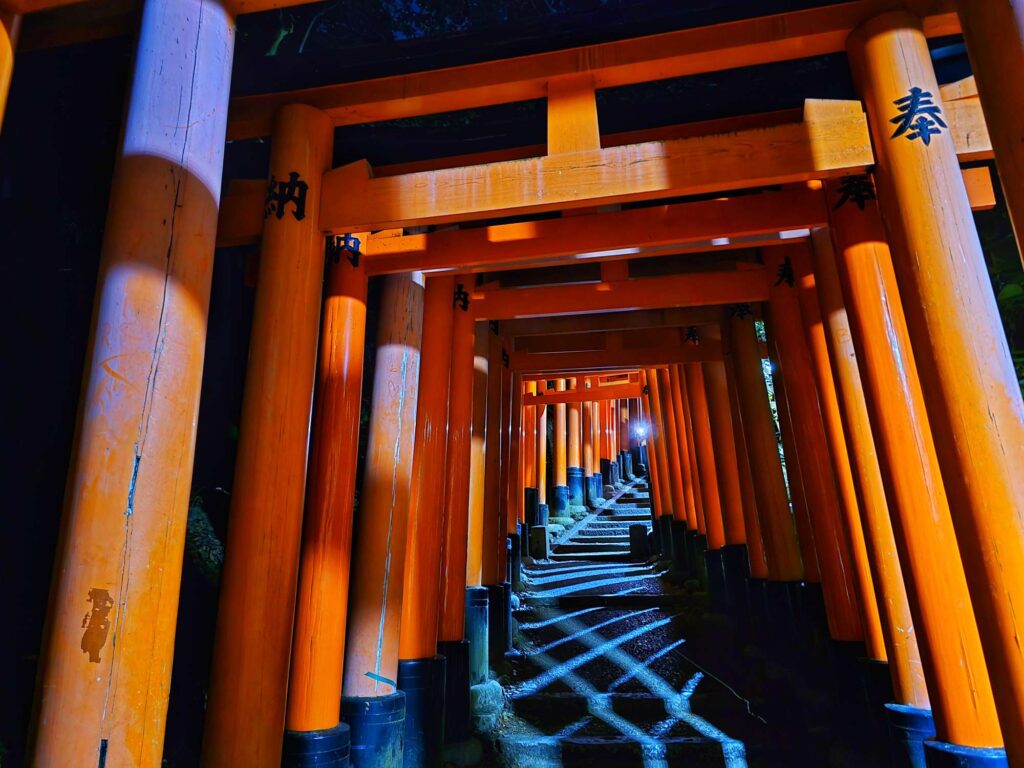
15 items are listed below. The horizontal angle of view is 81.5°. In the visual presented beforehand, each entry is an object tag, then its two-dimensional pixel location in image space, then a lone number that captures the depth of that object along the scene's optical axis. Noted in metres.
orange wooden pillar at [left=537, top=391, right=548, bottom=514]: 14.90
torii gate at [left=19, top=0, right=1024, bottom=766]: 1.83
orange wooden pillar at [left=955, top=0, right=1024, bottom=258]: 1.96
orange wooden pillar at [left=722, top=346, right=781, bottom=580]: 6.62
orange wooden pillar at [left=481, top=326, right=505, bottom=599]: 6.67
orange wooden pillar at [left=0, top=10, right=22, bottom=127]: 2.14
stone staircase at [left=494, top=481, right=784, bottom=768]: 4.36
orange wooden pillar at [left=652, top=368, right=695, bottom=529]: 10.31
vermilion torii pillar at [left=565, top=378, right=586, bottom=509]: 17.45
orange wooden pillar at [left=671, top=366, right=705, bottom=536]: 9.42
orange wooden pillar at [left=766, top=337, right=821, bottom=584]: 5.36
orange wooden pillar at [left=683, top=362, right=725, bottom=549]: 8.25
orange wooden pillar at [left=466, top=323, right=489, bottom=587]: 5.88
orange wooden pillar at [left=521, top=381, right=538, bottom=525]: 14.50
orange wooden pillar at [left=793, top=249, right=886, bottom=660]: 3.72
